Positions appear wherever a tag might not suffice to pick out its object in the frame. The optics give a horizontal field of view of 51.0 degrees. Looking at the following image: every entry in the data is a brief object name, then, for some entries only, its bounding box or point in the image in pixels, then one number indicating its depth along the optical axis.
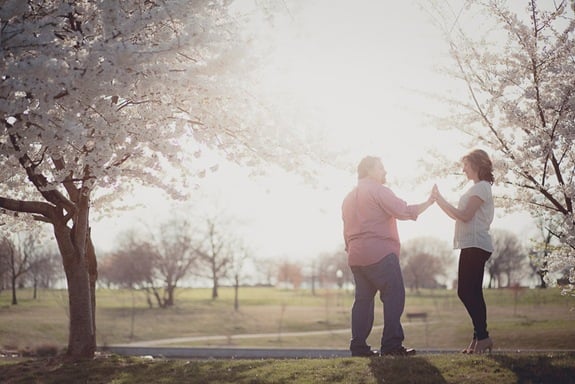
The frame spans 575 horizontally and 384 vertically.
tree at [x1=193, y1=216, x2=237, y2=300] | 73.12
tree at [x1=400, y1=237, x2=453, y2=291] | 112.19
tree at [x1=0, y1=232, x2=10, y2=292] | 41.57
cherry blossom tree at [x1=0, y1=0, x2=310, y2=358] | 6.39
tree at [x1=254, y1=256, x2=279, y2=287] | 122.00
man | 7.38
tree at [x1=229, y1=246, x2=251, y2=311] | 74.44
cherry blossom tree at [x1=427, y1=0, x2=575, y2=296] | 9.92
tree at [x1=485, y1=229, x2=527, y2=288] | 92.62
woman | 7.22
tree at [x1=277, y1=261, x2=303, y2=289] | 142.62
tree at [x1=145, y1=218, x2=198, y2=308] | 63.59
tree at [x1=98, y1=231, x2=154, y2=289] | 63.00
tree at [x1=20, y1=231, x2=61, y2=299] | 51.65
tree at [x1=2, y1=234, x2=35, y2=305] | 45.21
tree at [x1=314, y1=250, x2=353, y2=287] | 134.39
